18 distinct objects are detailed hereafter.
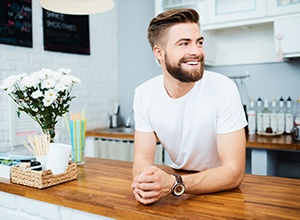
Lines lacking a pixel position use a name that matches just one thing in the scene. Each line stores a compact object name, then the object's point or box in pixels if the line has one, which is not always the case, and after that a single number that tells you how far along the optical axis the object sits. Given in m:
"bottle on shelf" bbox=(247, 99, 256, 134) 2.92
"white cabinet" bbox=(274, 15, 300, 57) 2.55
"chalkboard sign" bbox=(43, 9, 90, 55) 2.96
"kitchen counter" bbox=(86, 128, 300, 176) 2.38
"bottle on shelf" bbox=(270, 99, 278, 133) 2.85
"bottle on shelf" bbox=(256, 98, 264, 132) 2.90
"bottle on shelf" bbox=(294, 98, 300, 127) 2.58
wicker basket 1.34
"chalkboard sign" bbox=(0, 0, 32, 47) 2.55
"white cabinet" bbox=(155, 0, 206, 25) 2.97
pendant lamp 1.57
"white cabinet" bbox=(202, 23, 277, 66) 3.02
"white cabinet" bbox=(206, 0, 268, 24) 2.69
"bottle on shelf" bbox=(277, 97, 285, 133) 2.83
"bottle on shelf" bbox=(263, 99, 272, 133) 2.87
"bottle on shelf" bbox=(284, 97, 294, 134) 2.80
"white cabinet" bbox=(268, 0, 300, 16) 2.54
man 1.32
